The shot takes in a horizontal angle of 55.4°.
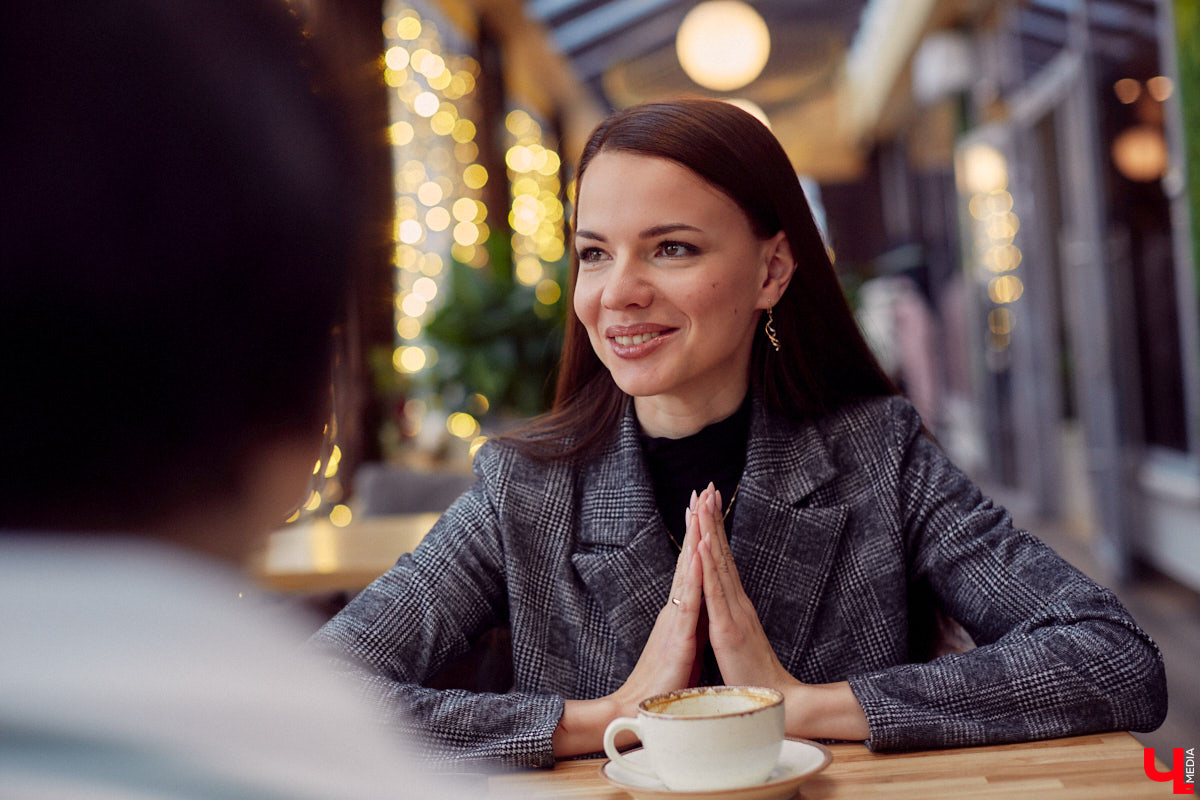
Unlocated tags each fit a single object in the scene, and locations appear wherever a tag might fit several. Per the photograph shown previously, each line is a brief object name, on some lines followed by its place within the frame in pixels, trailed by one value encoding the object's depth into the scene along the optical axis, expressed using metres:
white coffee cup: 0.92
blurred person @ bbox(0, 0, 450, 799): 0.38
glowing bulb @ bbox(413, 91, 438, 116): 6.45
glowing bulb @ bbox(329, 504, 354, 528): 4.88
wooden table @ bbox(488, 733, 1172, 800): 1.00
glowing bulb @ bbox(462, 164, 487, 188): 7.67
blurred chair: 3.41
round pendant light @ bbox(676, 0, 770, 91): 6.94
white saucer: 0.94
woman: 1.28
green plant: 4.89
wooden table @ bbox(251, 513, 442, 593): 2.61
